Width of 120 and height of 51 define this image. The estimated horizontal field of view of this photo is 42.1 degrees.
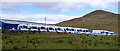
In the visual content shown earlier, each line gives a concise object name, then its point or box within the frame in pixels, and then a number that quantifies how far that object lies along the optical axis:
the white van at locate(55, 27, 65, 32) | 43.47
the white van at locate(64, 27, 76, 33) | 44.91
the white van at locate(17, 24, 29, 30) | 39.80
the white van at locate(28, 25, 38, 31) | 40.91
